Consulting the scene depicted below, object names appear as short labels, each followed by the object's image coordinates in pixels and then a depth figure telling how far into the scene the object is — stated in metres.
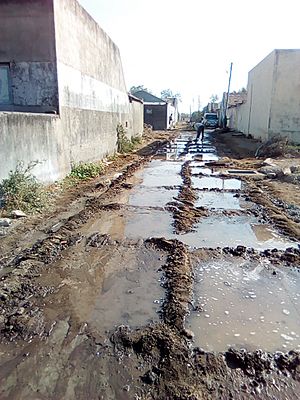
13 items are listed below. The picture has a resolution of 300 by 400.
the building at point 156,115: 40.97
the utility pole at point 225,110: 39.77
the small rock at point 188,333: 3.00
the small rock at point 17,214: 6.09
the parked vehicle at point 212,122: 43.81
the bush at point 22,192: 6.31
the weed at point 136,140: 20.31
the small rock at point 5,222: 5.65
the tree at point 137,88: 85.32
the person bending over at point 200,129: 25.41
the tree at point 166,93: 112.99
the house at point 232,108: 36.69
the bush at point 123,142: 16.45
